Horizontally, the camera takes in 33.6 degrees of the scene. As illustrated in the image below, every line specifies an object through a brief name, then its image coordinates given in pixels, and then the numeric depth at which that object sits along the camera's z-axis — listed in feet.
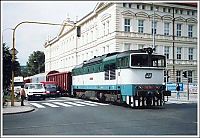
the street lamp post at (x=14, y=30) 71.01
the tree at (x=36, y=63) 373.20
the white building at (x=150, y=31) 175.01
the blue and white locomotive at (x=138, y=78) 65.87
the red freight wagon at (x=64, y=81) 124.06
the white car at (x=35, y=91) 102.89
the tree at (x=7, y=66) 73.97
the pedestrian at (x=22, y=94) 80.55
